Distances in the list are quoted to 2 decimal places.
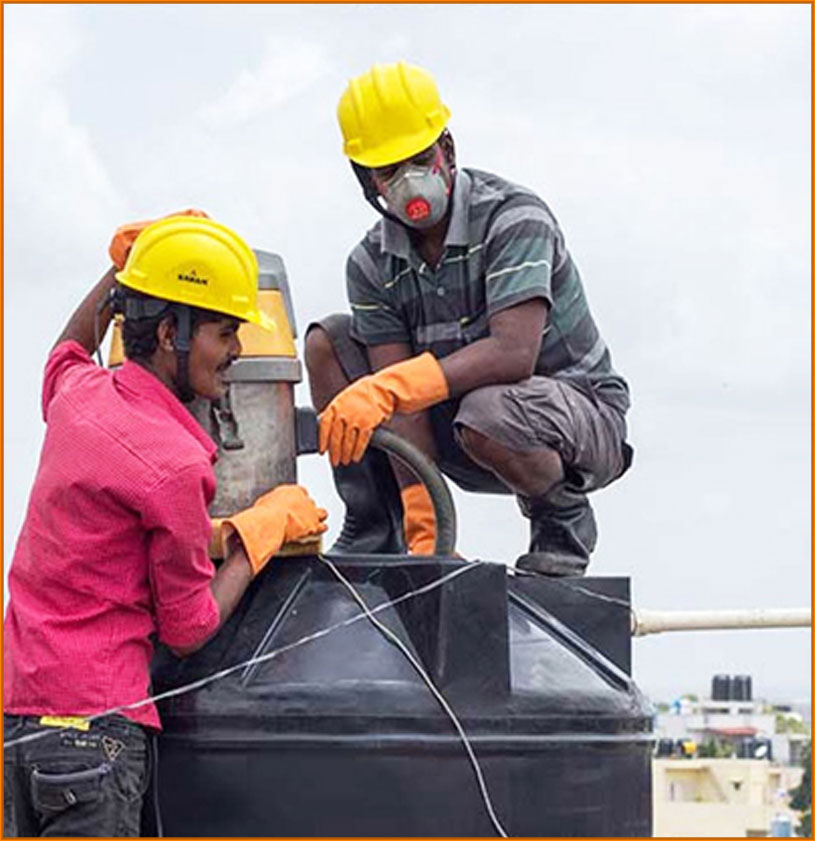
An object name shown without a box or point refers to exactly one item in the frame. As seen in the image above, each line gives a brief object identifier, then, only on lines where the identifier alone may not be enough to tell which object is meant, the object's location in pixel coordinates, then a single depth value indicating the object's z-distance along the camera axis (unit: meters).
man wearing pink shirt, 5.12
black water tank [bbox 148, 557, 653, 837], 5.39
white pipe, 6.59
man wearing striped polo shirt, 5.96
